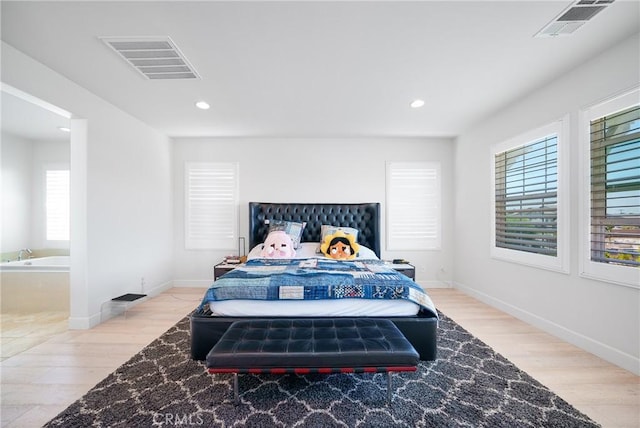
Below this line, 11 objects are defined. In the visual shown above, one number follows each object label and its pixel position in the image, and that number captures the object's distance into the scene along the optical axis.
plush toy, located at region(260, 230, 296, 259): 3.49
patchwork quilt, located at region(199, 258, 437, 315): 2.09
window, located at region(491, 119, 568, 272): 2.65
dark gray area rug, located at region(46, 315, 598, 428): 1.57
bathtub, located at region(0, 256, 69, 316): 3.33
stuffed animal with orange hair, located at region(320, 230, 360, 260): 3.45
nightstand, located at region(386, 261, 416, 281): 3.55
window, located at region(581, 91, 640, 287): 2.05
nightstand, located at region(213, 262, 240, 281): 3.50
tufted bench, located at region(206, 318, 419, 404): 1.55
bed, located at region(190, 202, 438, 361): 2.03
